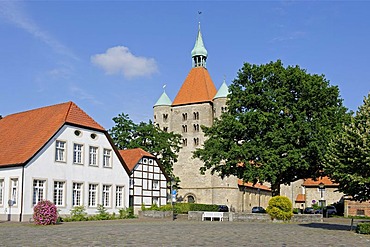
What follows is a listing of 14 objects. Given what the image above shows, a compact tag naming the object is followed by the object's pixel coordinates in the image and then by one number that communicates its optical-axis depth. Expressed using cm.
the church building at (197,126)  8212
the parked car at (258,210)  5936
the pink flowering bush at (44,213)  2803
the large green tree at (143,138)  5969
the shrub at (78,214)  3612
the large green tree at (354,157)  2206
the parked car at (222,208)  6455
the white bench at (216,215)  3806
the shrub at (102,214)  3812
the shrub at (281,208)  3466
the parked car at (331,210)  5876
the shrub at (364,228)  2234
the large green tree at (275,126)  3756
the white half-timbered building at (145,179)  4747
